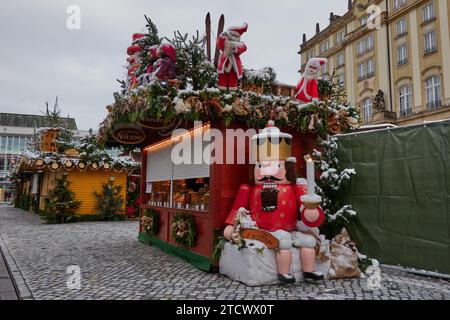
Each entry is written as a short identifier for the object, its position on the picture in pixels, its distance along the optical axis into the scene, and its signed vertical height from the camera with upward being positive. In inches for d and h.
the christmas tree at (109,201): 663.8 -8.9
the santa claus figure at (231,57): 241.8 +91.4
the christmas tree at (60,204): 597.9 -13.2
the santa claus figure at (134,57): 315.0 +118.1
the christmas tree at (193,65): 276.7 +97.9
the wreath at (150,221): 346.0 -23.6
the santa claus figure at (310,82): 257.8 +80.4
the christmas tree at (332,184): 256.5 +9.5
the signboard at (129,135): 297.5 +50.0
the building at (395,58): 932.0 +400.7
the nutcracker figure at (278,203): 207.3 -3.3
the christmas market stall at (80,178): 606.5 +32.8
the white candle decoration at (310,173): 189.9 +12.4
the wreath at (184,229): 267.7 -24.2
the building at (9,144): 1927.9 +269.1
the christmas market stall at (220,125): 227.5 +51.1
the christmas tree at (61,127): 689.0 +144.8
